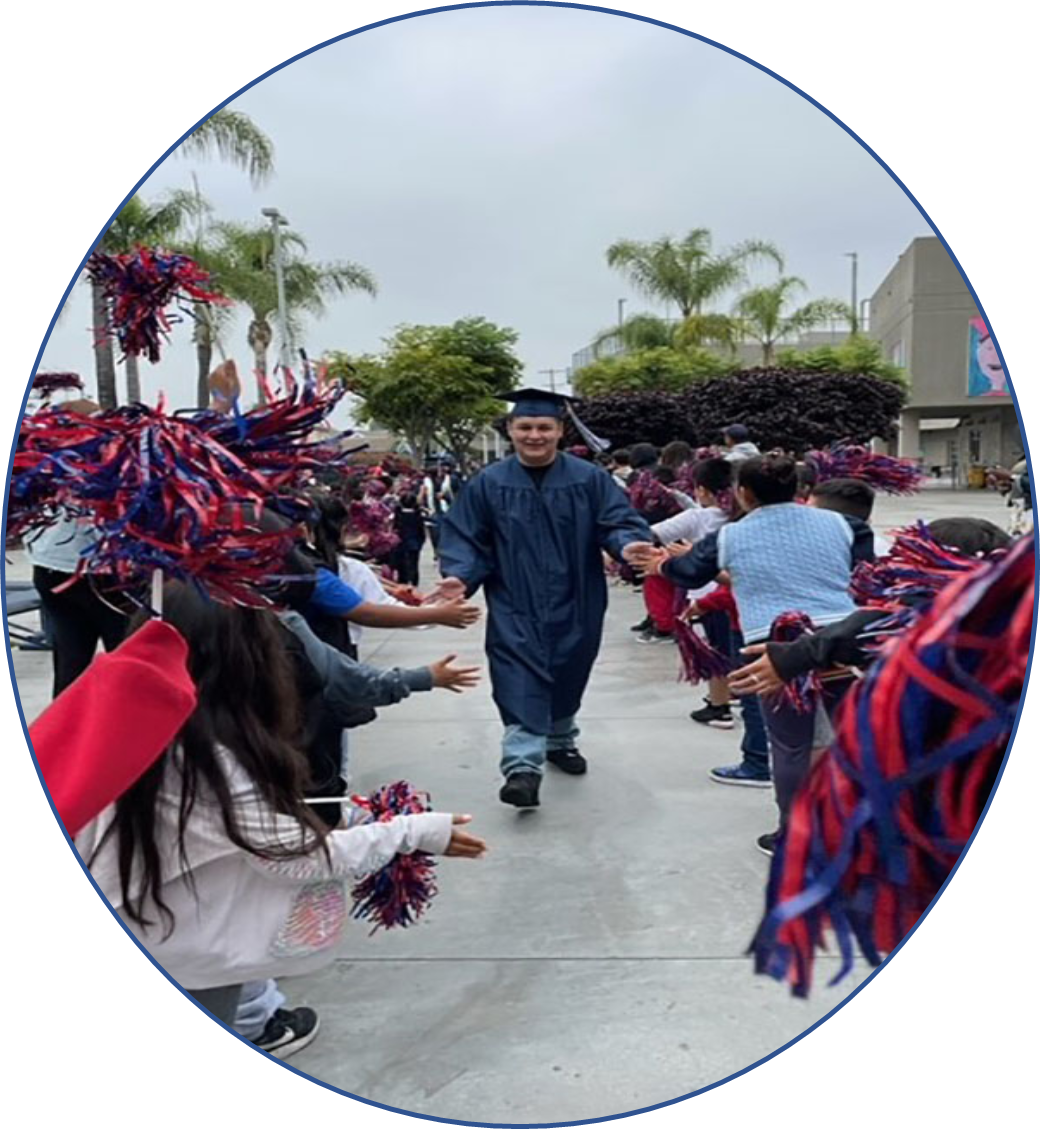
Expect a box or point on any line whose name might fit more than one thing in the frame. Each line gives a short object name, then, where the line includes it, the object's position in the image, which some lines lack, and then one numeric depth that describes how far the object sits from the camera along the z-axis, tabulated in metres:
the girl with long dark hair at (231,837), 1.31
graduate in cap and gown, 2.64
